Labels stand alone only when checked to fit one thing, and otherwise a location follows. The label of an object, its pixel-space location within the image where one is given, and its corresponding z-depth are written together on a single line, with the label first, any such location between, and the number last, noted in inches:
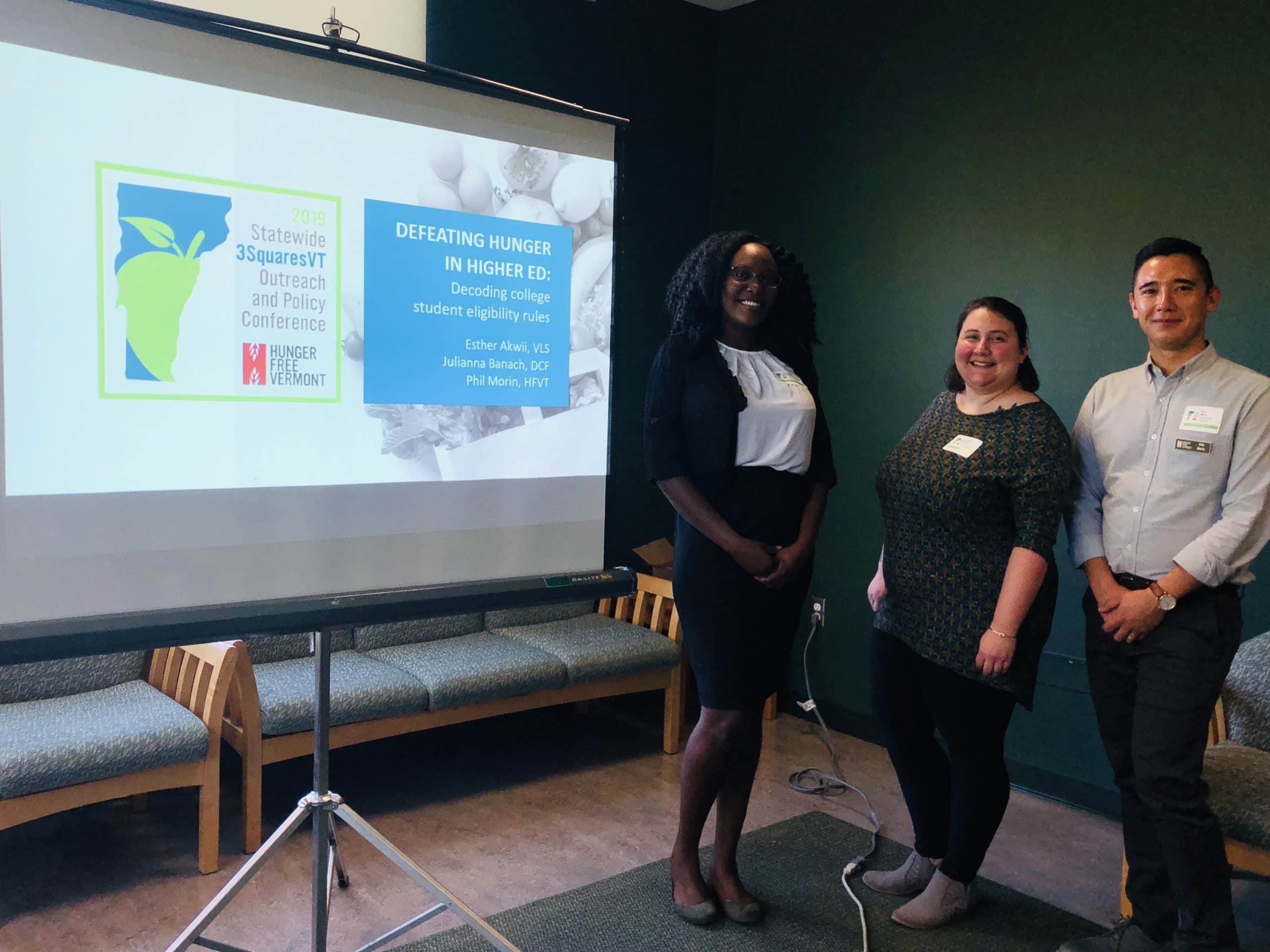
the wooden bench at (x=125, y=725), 89.4
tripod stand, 63.4
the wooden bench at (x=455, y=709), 102.3
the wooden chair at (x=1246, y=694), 93.6
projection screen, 59.2
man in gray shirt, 74.8
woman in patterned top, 79.8
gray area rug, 86.5
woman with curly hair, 82.5
